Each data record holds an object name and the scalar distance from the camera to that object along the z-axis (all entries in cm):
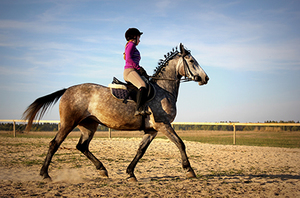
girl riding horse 533
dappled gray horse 539
